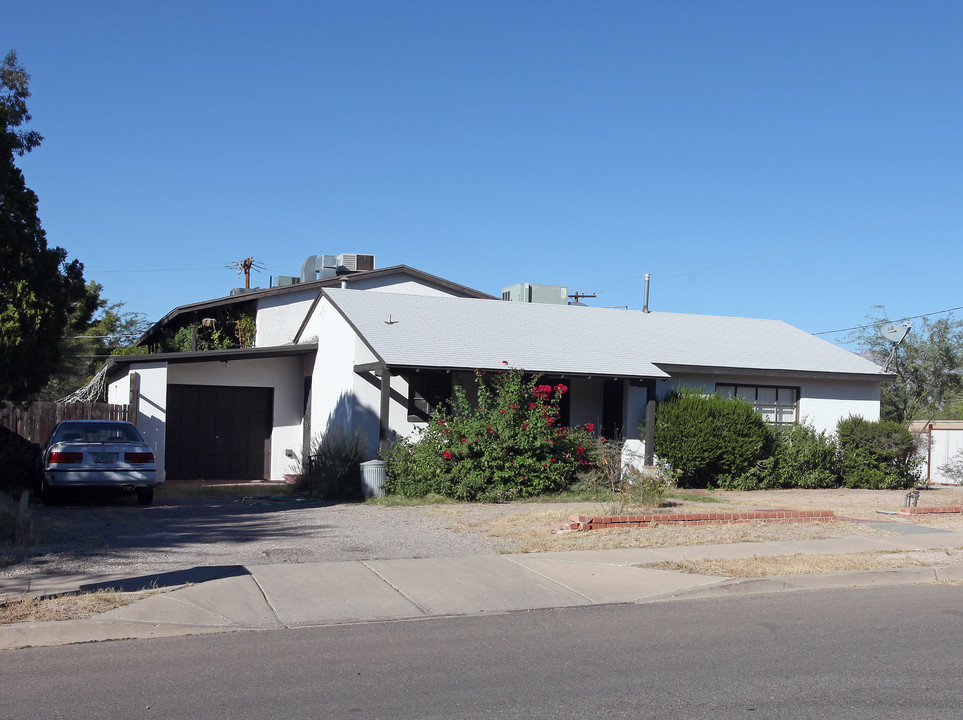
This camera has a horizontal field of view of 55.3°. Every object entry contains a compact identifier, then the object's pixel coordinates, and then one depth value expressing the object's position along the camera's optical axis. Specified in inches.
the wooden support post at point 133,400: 800.3
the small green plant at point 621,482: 569.9
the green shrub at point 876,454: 857.5
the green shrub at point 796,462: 834.2
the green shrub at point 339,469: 701.9
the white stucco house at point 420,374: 792.9
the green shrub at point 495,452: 679.7
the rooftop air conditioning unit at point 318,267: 1307.8
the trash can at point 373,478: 681.6
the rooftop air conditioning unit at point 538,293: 1226.0
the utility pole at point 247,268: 1754.4
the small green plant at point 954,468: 1026.1
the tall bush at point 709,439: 808.9
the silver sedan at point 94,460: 578.9
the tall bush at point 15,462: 669.9
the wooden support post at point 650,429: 817.5
